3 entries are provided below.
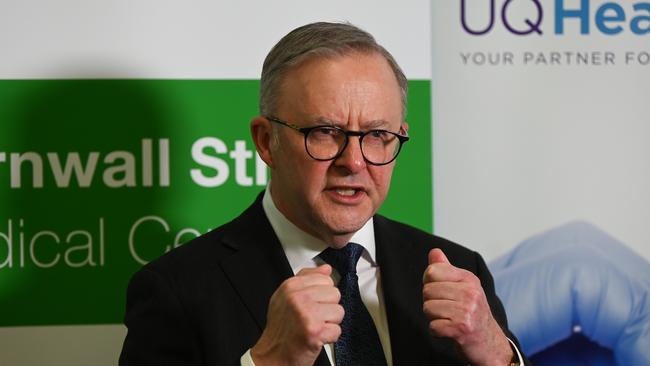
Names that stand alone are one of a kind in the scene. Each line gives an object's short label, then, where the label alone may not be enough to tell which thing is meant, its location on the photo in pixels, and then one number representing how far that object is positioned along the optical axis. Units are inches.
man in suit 120.3
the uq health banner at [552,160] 173.5
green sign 162.9
